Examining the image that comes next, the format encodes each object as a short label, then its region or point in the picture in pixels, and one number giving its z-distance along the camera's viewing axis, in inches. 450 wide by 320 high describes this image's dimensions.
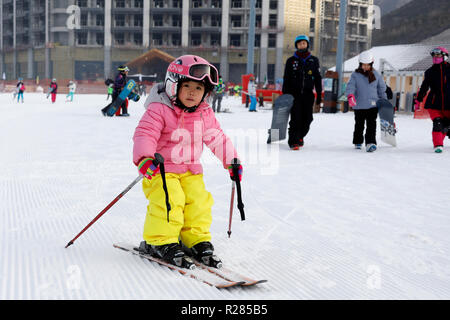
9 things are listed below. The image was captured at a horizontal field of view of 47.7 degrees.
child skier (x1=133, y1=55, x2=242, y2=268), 99.5
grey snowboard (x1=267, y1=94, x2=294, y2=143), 309.5
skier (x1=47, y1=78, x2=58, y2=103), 903.1
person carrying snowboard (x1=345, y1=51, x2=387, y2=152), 297.1
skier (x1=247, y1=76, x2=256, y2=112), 734.1
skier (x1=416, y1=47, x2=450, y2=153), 295.1
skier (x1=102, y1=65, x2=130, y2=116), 563.5
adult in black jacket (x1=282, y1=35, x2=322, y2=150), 302.4
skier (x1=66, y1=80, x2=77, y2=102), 1003.3
